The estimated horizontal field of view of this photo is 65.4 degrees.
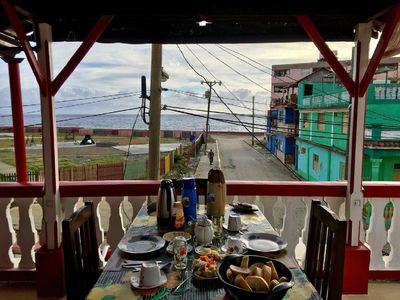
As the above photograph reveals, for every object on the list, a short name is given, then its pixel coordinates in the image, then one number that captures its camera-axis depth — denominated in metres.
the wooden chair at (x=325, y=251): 1.27
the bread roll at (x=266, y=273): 0.99
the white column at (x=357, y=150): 2.22
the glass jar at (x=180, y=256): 1.21
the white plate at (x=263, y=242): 1.38
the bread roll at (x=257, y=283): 0.94
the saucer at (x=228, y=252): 1.33
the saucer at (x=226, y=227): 1.65
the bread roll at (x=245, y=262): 1.08
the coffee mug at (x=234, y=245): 1.33
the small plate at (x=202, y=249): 1.32
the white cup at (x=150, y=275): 1.06
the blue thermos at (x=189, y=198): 1.70
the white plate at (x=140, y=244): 1.36
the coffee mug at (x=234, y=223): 1.62
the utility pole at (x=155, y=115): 4.32
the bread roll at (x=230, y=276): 0.99
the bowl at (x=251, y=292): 0.88
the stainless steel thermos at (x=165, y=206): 1.67
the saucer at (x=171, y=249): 1.33
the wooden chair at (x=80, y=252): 1.25
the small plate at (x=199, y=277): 1.11
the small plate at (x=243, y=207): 1.97
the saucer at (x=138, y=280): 1.05
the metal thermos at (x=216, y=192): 1.74
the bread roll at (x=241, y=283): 0.92
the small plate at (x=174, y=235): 1.48
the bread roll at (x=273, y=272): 1.00
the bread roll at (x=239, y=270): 1.02
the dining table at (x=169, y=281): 1.02
